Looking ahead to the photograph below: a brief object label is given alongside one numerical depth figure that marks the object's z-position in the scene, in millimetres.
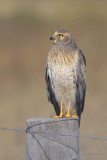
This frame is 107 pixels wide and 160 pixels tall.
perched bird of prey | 8492
